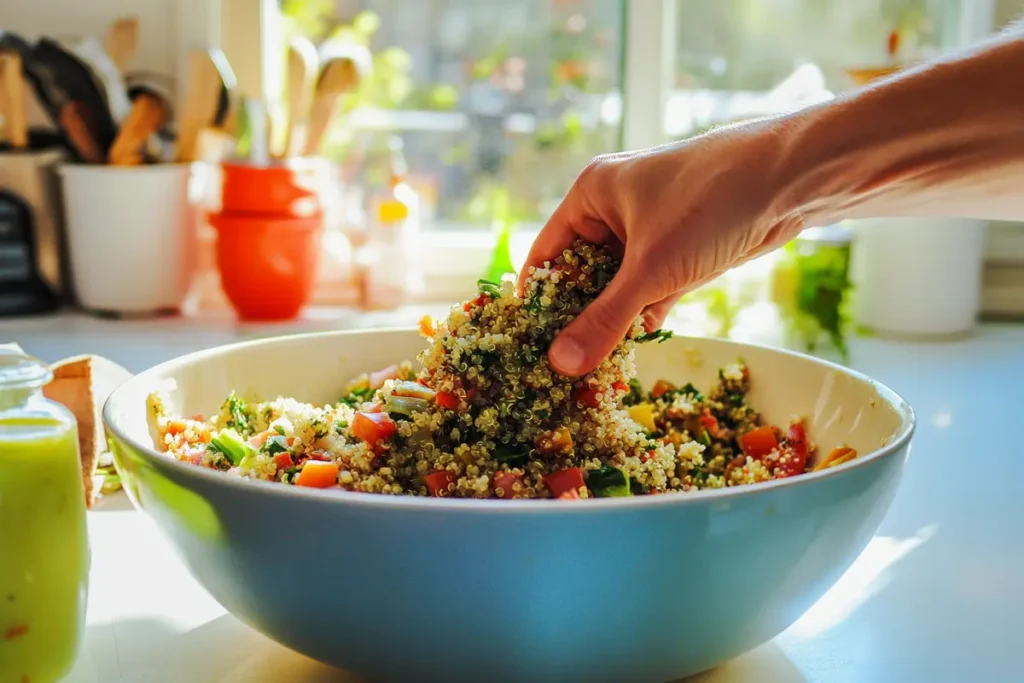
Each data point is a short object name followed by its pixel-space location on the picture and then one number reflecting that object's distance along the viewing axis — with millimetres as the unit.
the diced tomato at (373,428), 814
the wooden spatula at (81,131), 1748
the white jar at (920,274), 1918
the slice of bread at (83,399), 1029
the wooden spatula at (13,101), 1716
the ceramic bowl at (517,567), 578
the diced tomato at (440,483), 769
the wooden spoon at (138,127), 1749
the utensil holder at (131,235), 1779
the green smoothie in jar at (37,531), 653
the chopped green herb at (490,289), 838
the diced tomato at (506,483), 755
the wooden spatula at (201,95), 1749
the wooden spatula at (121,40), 1838
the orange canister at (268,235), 1774
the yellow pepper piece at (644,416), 1026
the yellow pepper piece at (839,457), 870
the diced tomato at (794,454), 948
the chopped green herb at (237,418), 991
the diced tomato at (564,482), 765
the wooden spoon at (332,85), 1751
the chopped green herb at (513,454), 795
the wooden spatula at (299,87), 1787
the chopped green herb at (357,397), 1067
